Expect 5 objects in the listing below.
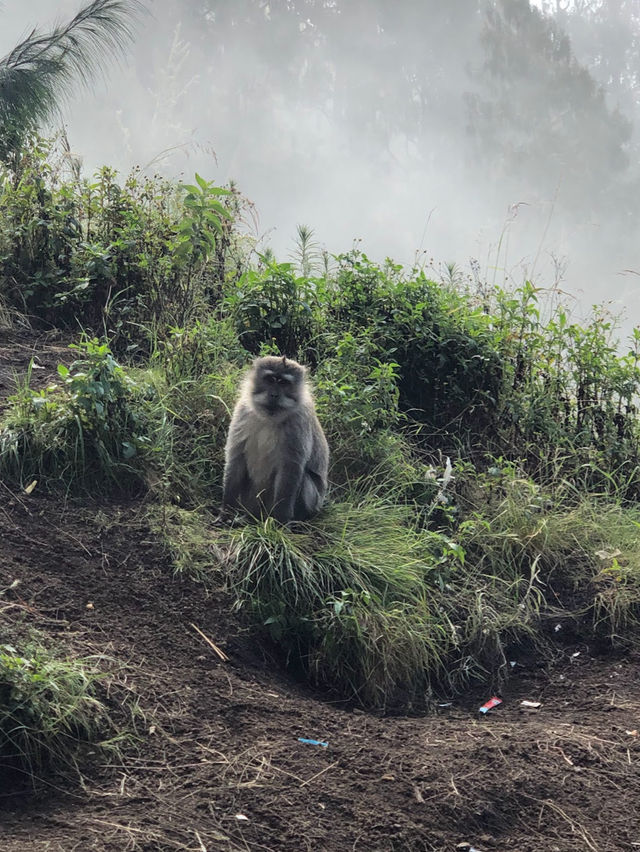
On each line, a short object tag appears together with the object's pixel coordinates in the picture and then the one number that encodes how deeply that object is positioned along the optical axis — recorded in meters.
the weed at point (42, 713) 3.01
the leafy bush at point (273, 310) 6.42
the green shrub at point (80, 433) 4.73
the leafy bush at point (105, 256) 6.46
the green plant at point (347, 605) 4.32
